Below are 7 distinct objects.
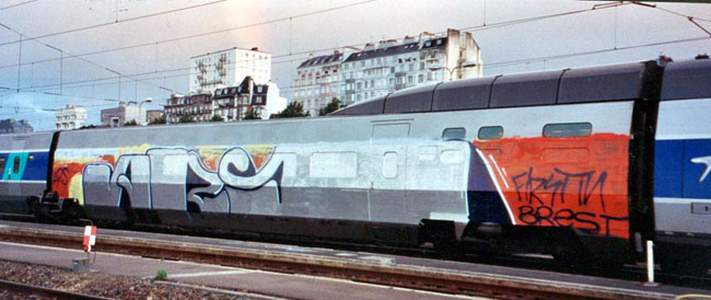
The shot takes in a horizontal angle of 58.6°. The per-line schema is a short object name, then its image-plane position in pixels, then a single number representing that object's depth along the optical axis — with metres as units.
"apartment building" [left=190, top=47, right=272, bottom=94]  134.75
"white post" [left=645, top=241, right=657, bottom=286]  11.21
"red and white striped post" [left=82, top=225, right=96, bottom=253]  12.63
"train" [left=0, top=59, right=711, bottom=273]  11.60
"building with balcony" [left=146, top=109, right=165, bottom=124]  119.84
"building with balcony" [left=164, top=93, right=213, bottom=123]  128.25
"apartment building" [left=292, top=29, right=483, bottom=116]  90.12
